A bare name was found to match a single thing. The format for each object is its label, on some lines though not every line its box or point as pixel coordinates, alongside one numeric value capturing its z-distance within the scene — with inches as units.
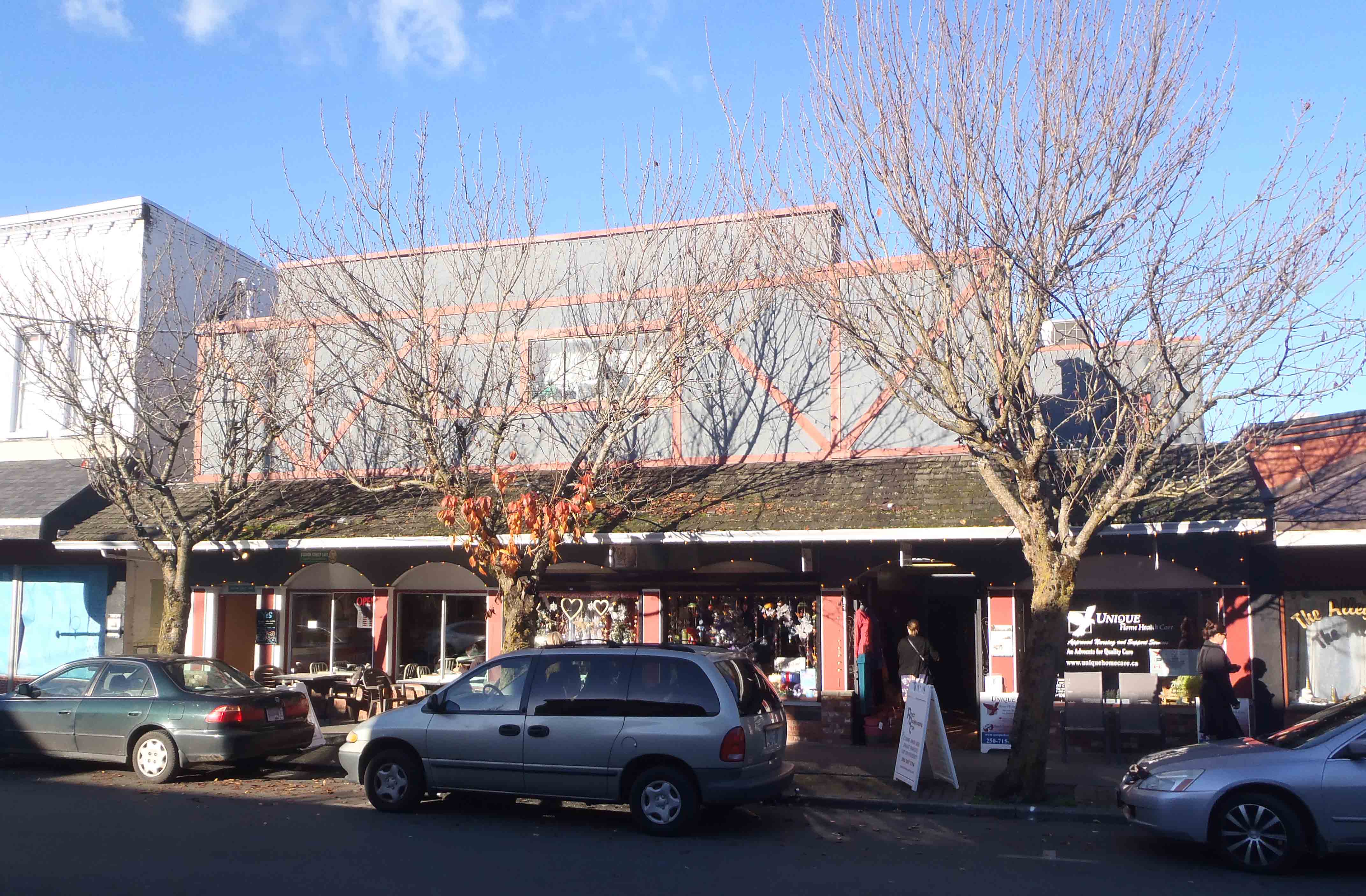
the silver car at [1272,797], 315.6
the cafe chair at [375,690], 621.6
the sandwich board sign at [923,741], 443.2
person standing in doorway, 557.3
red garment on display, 574.9
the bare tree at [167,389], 601.6
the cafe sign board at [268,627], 701.3
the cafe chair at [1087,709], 529.7
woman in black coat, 462.6
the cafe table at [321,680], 636.7
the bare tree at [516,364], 513.7
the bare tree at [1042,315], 416.2
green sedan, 466.6
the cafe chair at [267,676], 636.7
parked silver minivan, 370.6
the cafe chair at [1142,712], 520.4
